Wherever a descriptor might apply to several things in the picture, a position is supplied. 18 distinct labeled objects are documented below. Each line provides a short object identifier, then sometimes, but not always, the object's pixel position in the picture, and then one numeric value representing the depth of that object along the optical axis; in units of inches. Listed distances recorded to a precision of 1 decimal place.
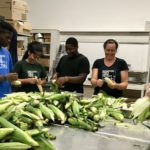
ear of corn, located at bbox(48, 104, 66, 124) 53.4
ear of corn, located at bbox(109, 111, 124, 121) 60.3
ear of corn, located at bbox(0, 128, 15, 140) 30.7
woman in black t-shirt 86.0
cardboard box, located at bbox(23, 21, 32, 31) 136.2
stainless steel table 41.6
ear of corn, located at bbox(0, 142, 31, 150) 30.0
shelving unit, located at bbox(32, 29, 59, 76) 167.7
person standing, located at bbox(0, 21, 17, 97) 79.1
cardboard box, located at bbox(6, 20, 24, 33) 128.2
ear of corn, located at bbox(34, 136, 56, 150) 33.7
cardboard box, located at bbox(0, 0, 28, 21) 127.8
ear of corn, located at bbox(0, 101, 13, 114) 38.1
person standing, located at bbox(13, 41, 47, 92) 84.3
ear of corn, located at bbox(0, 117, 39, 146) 31.3
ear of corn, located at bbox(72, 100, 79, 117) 56.6
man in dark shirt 94.7
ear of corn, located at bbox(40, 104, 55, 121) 52.1
